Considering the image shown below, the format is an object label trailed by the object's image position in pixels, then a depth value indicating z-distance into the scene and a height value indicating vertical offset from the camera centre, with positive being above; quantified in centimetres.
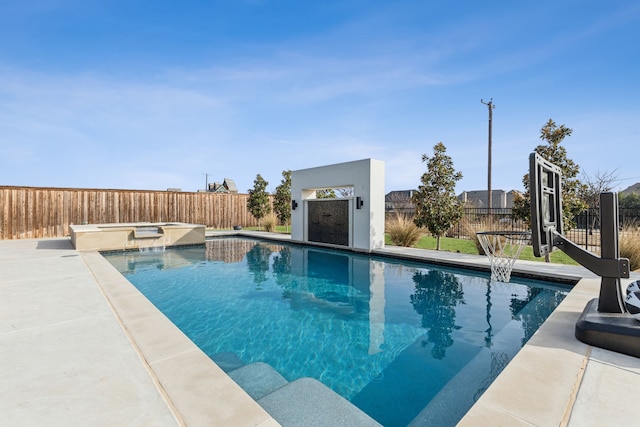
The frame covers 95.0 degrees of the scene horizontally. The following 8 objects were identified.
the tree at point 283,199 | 1598 +80
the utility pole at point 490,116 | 1482 +494
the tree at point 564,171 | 752 +109
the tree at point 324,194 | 1440 +98
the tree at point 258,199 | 1694 +85
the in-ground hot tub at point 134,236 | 955 -83
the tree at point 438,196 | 957 +59
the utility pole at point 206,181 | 4300 +486
